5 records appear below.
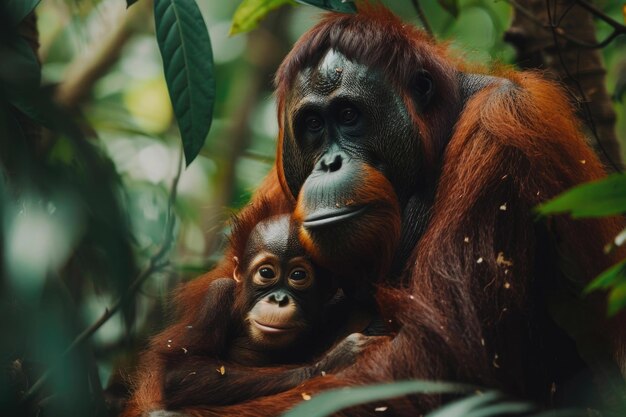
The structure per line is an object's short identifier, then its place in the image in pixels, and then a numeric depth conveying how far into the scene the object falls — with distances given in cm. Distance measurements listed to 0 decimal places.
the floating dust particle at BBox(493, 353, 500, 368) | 676
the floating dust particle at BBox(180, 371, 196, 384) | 750
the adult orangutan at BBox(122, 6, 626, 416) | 680
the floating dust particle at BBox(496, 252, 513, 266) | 684
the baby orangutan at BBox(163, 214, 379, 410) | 735
